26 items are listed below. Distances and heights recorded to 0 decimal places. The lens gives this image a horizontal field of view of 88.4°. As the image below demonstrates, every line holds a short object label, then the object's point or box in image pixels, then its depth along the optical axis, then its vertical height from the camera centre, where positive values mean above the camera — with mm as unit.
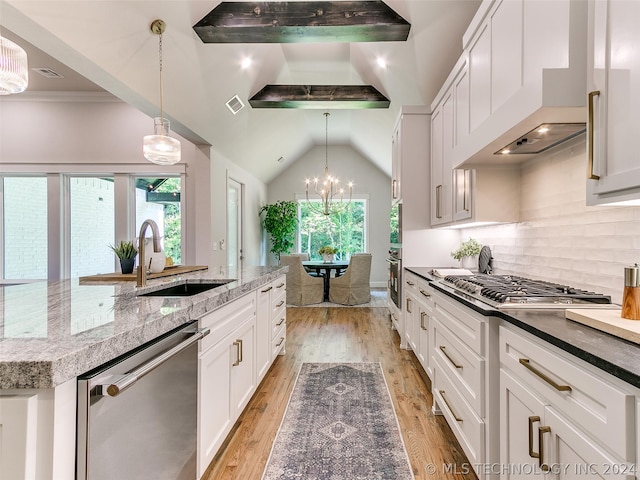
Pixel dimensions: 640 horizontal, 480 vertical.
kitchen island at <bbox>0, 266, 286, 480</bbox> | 703 -284
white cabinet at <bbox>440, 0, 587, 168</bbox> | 1228 +787
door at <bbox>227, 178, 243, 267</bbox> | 5418 +290
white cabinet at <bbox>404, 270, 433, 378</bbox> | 2617 -689
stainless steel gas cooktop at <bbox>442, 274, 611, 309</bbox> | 1375 -250
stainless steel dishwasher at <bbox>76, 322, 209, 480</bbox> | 842 -546
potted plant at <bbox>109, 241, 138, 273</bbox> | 2395 -125
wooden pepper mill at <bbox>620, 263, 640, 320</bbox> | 1055 -180
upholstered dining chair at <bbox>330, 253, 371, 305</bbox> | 5863 -811
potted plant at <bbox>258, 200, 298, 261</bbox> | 7297 +345
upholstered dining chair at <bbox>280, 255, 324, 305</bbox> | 5902 -828
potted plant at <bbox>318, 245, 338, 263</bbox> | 6578 -294
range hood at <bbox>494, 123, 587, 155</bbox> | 1490 +520
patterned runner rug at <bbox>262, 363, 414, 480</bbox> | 1696 -1201
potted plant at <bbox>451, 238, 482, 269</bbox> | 2889 -129
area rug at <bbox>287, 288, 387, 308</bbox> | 5893 -1204
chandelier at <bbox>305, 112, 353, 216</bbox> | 7992 +982
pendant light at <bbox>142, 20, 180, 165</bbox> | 2594 +769
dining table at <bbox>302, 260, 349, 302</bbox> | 6219 -543
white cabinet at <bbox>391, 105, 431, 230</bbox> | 3670 +829
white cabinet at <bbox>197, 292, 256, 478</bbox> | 1509 -725
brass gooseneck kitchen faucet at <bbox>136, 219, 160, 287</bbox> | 1846 -138
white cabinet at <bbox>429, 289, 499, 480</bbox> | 1403 -702
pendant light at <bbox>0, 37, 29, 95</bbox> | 1743 +922
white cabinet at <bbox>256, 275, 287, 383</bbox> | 2520 -717
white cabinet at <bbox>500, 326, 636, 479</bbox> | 763 -504
